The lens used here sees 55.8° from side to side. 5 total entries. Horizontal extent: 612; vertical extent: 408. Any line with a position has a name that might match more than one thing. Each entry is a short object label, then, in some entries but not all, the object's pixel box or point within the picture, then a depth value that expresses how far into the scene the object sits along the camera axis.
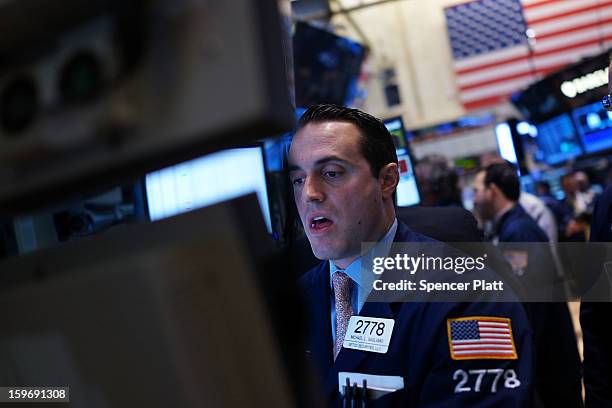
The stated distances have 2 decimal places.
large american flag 7.96
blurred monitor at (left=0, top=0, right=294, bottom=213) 0.41
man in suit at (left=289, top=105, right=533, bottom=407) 1.11
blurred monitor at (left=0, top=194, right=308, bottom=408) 0.44
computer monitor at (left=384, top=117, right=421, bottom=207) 2.72
